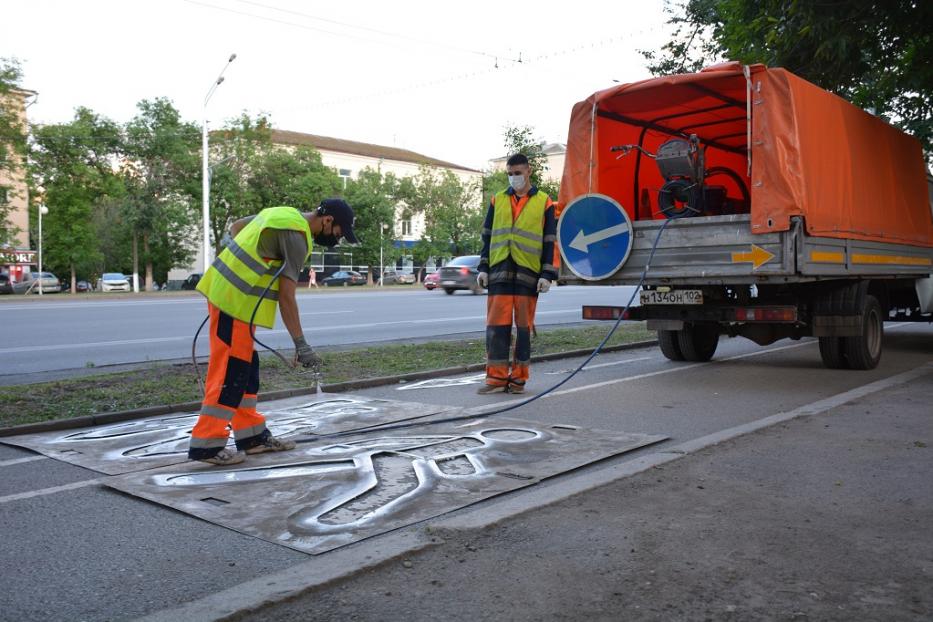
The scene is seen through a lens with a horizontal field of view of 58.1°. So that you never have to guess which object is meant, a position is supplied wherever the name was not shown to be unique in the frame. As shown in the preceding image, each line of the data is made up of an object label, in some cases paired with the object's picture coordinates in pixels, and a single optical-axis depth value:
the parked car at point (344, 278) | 56.38
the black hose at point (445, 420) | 5.77
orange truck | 7.55
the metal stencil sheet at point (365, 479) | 3.85
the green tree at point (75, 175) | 43.47
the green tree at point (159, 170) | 42.97
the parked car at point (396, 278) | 58.58
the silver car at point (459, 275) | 30.28
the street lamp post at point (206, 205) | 33.66
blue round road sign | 8.38
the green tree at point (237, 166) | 44.47
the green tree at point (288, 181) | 46.56
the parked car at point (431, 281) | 36.22
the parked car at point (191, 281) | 48.31
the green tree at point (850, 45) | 10.03
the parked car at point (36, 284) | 49.00
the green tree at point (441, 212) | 59.91
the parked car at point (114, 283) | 50.88
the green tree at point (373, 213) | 52.91
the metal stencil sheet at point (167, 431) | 5.10
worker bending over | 4.80
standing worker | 7.70
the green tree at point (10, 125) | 32.47
